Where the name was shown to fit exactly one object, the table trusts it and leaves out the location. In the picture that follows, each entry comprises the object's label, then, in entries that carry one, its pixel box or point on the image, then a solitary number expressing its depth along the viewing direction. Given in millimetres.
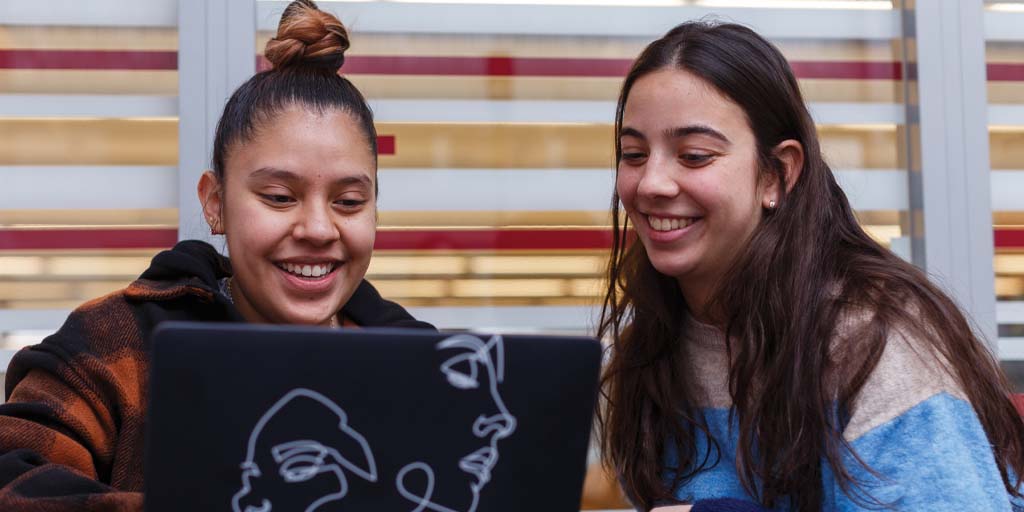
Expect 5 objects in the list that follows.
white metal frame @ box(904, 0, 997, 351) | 2643
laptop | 936
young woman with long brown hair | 1450
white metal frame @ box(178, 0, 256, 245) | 2369
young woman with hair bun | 1432
